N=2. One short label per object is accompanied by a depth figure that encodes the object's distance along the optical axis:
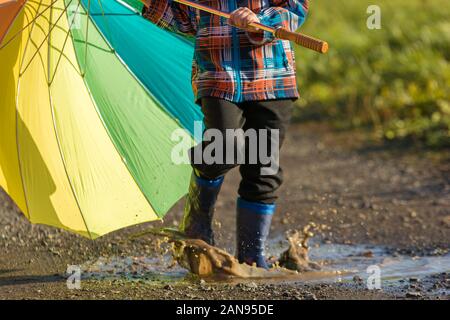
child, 9.12
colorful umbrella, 9.85
